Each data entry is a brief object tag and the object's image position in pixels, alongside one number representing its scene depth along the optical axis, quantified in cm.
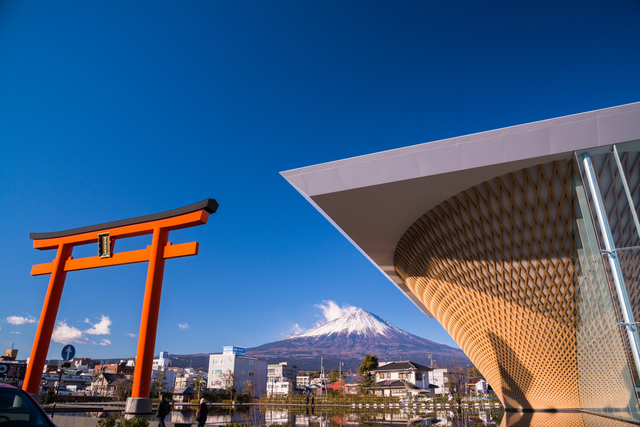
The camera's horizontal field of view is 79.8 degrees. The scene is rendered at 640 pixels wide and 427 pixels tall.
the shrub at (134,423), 1062
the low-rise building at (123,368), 9992
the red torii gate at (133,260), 1409
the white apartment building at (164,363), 9131
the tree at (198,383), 5902
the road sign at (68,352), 1176
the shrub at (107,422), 1101
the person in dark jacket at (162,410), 1117
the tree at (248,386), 6643
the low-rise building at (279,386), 8725
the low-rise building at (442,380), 4626
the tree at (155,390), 4675
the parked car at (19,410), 363
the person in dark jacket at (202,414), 1163
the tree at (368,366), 6712
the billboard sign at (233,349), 10588
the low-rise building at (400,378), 5478
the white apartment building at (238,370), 8388
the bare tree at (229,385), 5679
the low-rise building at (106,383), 7069
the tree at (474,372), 7438
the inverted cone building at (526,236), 892
